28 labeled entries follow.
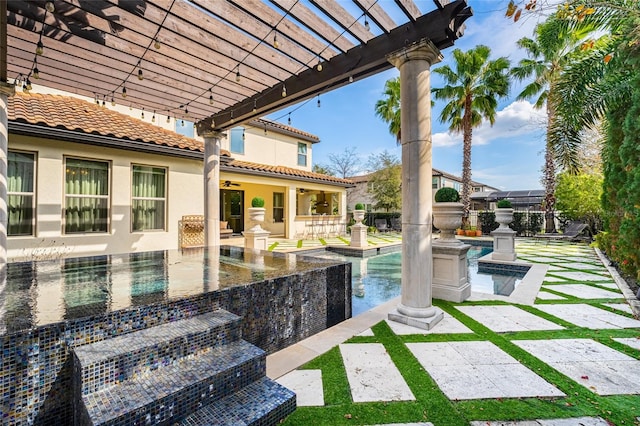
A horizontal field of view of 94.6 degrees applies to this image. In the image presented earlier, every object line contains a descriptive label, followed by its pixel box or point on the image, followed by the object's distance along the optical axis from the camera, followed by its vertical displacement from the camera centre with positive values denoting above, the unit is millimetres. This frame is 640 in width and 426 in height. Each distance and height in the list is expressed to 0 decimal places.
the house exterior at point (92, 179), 6543 +906
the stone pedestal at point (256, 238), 8250 -691
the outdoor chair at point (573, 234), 13863 -992
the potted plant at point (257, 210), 7980 +107
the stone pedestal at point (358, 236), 11938 -900
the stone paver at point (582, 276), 6464 -1426
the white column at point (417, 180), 3695 +428
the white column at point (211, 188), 7637 +679
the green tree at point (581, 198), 13652 +740
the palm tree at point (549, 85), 6617 +3966
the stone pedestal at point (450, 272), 4871 -994
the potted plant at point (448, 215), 4992 -22
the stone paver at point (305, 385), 2312 -1465
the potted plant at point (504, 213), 8539 +19
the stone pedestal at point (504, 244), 8602 -902
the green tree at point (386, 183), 23219 +2506
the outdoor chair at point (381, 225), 20344 -771
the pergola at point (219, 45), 3547 +2405
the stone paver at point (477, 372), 2434 -1463
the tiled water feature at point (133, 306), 1854 -800
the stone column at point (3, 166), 4598 +753
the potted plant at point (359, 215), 12234 -69
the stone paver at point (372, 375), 2395 -1463
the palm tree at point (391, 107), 17125 +6433
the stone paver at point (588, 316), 3872 -1457
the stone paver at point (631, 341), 3243 -1446
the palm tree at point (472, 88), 14203 +6210
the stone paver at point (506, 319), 3809 -1462
